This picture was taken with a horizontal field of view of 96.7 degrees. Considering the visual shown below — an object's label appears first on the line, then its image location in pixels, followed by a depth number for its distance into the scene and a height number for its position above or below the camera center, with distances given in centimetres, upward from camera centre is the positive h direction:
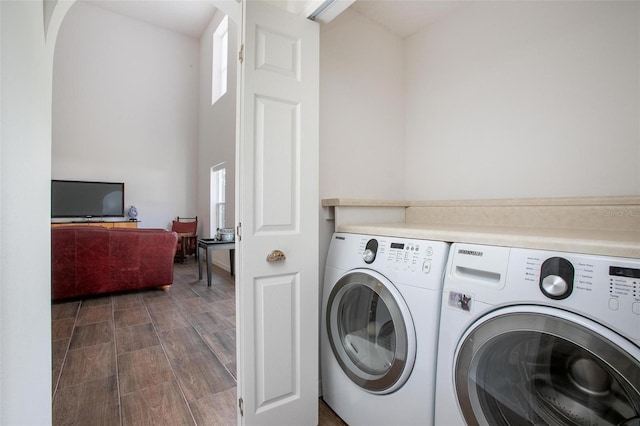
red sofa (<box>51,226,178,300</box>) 296 -57
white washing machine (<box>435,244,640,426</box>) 68 -35
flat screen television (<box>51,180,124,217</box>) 531 +19
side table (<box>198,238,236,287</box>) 385 -51
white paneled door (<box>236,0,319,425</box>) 124 -4
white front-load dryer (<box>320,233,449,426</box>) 107 -51
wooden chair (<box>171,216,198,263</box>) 557 -58
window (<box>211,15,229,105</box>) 572 +297
